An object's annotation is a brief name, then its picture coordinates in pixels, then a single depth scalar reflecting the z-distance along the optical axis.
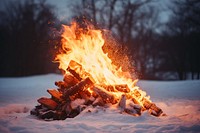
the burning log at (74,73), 8.19
